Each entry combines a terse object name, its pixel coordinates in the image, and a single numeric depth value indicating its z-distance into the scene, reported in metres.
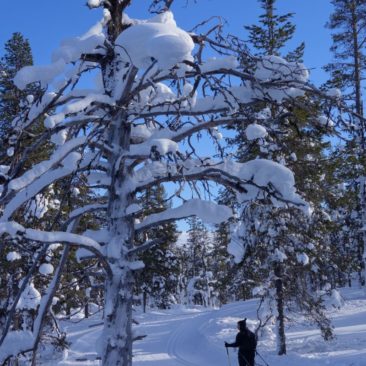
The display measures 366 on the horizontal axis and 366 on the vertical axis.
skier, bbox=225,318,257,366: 12.12
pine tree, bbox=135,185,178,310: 21.25
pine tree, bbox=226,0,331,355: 16.48
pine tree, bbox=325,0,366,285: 19.88
